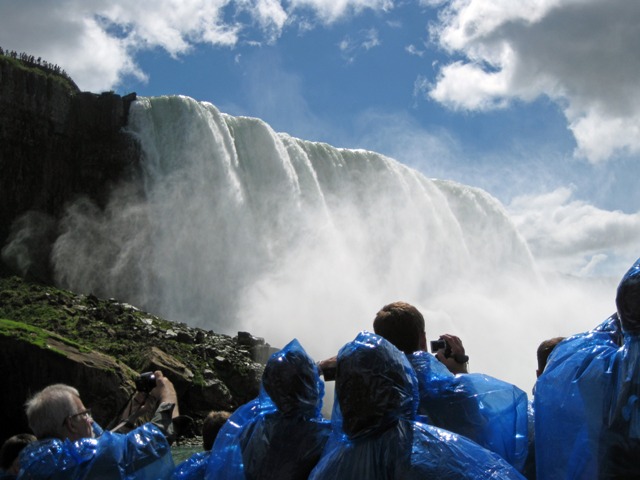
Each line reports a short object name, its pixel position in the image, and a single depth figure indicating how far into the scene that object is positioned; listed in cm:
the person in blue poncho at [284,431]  327
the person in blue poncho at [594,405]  237
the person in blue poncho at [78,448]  345
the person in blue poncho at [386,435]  212
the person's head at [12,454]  468
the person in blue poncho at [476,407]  309
